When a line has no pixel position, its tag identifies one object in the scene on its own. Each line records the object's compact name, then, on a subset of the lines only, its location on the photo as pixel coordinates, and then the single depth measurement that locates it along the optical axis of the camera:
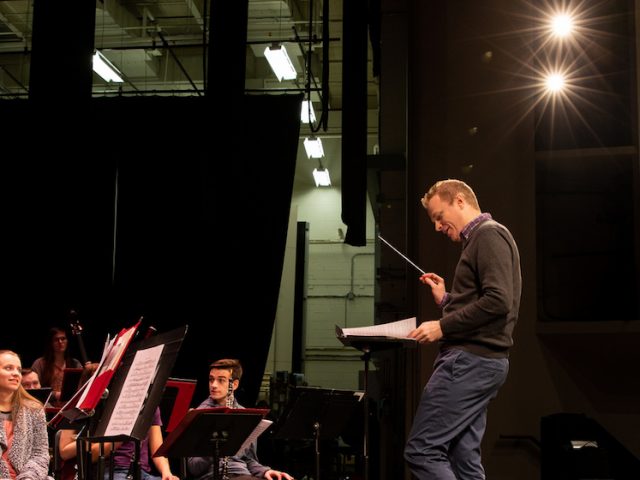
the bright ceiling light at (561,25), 4.58
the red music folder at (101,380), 2.44
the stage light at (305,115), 12.75
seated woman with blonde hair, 3.87
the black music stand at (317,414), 4.88
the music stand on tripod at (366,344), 3.18
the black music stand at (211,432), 3.66
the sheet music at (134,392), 2.29
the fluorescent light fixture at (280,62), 10.00
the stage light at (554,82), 4.53
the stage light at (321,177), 14.25
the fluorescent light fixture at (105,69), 10.95
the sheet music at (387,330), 3.27
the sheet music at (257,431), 4.09
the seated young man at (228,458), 4.66
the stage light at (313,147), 12.73
